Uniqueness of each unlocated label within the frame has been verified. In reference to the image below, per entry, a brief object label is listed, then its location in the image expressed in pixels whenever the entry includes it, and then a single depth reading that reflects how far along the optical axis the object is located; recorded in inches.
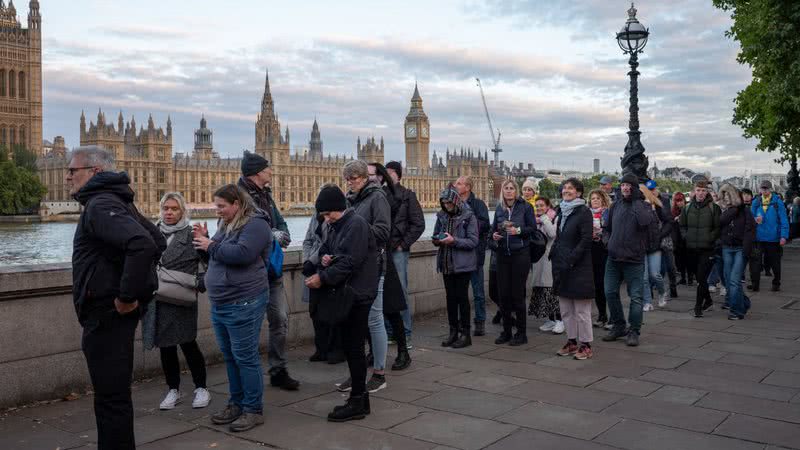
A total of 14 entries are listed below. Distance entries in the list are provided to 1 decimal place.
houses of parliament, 4281.5
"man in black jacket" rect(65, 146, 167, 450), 151.3
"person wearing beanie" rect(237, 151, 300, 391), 233.8
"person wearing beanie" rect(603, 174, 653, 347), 303.7
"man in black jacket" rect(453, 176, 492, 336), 319.3
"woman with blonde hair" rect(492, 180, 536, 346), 304.8
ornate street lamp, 541.6
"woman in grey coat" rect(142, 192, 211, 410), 214.4
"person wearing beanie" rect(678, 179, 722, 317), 379.2
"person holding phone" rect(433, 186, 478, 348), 291.0
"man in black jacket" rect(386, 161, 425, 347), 287.4
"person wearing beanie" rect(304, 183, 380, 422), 199.9
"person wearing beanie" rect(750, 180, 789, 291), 480.7
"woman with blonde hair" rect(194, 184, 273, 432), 192.9
